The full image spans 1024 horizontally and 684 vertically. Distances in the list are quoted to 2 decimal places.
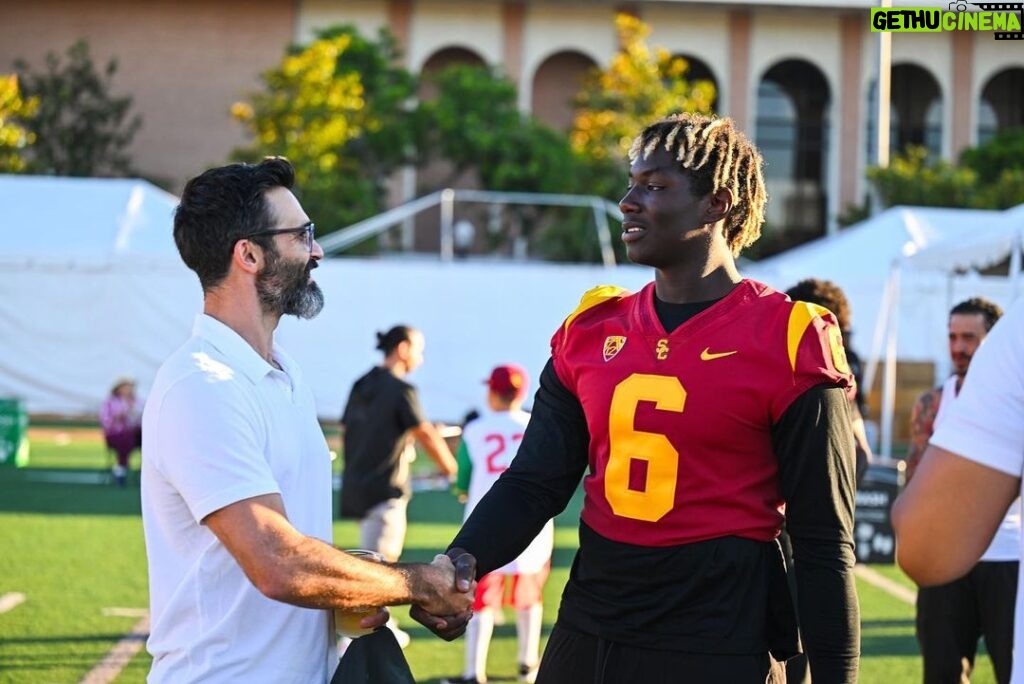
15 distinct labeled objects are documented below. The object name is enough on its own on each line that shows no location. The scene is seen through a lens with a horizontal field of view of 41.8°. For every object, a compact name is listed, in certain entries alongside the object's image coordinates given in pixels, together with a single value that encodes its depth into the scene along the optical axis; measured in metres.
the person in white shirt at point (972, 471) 2.13
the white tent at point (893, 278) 18.64
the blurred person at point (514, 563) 7.24
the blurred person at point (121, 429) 15.55
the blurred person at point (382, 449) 8.46
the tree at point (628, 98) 37.78
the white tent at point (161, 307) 24.73
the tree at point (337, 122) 34.66
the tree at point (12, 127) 34.16
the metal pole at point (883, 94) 27.84
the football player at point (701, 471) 3.00
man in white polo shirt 2.67
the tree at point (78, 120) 40.28
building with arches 44.06
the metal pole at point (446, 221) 23.62
